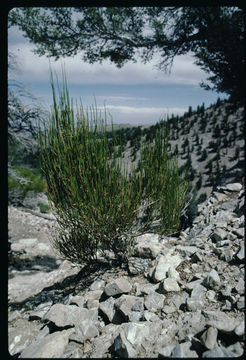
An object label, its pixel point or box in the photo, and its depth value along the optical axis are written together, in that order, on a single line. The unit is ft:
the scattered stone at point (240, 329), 4.80
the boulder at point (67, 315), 7.51
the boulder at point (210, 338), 4.97
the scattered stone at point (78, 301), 9.23
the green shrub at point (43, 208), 39.01
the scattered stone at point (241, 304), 5.83
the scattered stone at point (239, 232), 9.94
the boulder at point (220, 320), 5.12
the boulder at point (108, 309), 7.75
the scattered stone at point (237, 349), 4.71
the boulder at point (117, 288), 8.86
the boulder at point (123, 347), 5.63
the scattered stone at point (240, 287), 6.43
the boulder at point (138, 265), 10.33
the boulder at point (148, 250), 11.28
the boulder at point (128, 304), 7.49
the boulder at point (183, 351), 5.06
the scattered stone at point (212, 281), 7.14
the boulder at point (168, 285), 8.00
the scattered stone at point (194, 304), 6.65
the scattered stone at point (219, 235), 10.58
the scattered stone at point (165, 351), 5.27
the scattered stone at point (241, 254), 8.03
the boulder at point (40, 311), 9.49
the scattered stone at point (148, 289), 8.49
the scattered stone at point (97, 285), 10.30
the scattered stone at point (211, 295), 6.77
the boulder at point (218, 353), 4.69
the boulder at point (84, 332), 6.72
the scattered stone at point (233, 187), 17.94
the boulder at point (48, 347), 6.11
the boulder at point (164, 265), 9.05
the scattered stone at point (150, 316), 6.91
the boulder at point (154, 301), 7.47
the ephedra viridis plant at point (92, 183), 9.82
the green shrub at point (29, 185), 34.19
